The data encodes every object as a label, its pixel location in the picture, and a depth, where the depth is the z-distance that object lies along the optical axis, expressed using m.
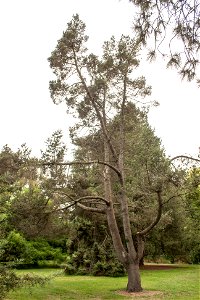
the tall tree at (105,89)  10.01
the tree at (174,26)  3.55
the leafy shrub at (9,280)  6.13
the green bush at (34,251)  16.89
